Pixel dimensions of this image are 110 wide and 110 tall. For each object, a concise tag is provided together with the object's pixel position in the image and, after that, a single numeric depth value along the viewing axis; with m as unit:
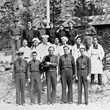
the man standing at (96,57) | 9.45
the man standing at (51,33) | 10.67
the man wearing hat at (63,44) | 9.19
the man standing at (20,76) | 7.97
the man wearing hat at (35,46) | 9.26
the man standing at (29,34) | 10.57
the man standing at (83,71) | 7.88
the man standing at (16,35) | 10.75
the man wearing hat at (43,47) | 9.22
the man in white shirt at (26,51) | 9.50
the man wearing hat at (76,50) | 9.68
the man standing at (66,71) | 7.89
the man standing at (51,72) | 7.89
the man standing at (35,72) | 7.97
